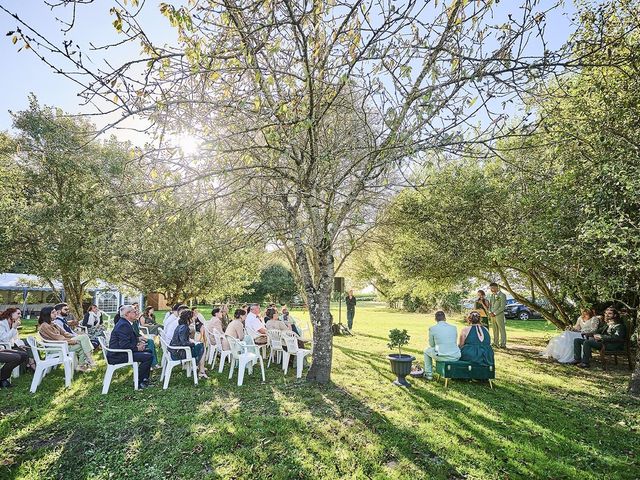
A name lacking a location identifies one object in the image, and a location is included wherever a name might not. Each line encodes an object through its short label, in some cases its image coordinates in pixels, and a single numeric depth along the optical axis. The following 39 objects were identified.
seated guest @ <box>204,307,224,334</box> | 8.50
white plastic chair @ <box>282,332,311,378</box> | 7.73
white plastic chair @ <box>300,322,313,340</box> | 11.18
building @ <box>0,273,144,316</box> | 21.61
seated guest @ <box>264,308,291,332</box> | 9.49
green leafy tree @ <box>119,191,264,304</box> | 12.65
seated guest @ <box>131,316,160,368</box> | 7.99
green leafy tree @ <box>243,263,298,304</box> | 34.94
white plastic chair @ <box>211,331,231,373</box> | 7.96
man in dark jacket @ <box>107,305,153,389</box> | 6.64
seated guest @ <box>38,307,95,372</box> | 7.58
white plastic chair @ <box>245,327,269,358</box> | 8.63
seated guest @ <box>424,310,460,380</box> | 7.15
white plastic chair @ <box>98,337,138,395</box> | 6.48
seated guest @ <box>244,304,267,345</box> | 8.66
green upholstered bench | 6.99
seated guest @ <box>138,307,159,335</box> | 11.01
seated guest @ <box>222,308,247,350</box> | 7.91
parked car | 26.80
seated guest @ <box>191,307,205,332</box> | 10.08
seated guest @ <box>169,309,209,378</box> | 7.14
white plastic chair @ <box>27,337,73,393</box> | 6.73
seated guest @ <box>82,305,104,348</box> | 10.99
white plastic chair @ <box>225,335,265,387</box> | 7.18
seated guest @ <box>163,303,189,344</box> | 8.15
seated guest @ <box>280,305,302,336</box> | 10.41
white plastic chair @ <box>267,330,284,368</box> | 8.72
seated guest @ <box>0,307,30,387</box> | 7.67
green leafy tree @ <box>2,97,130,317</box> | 12.12
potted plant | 7.04
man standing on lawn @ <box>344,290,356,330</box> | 17.08
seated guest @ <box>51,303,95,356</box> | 8.32
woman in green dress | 7.09
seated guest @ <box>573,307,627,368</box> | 8.98
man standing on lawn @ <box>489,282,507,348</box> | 11.84
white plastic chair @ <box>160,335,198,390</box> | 6.86
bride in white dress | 9.68
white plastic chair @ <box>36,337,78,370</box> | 7.15
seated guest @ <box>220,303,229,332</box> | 10.59
